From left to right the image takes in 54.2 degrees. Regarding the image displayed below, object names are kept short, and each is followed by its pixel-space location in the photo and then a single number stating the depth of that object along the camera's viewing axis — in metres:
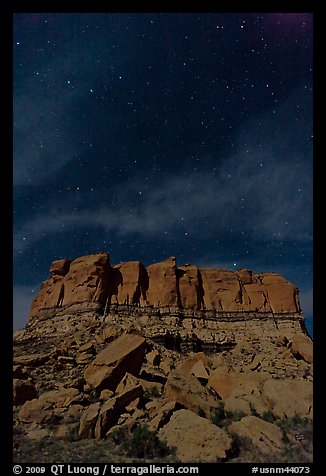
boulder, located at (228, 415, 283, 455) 7.55
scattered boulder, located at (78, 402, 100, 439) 8.64
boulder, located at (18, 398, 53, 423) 9.58
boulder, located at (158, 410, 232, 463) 7.27
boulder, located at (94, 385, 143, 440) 8.75
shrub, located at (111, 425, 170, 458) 7.60
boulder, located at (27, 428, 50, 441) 8.55
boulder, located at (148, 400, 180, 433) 8.58
